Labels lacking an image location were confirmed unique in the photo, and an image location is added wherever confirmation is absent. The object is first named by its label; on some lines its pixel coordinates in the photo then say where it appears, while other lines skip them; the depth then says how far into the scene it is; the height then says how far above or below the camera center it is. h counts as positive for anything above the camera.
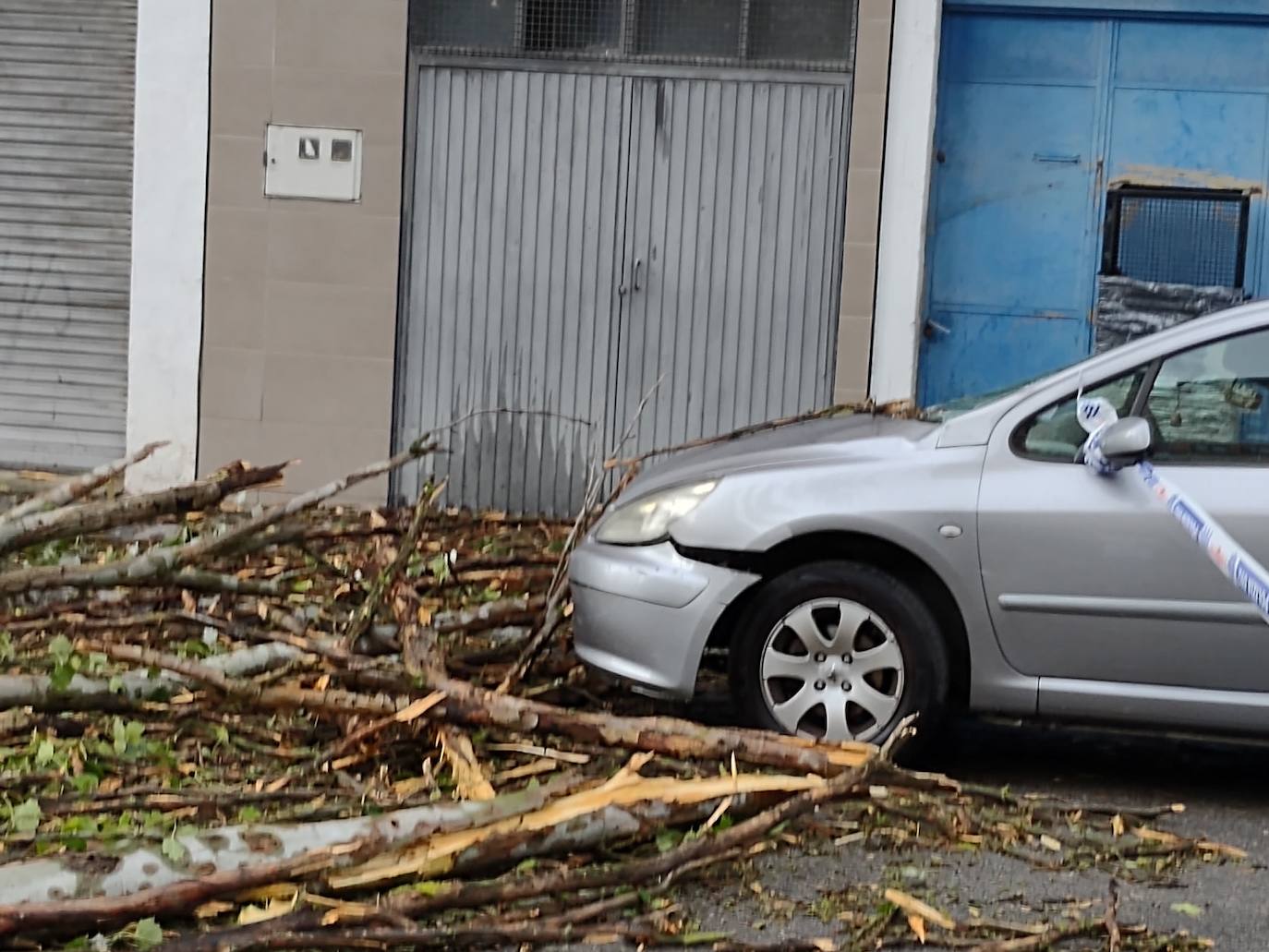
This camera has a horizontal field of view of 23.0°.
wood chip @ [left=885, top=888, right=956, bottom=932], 7.25 -1.74
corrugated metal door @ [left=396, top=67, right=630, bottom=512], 17.18 -0.74
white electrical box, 17.36 -0.18
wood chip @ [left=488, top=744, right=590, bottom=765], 8.76 -1.71
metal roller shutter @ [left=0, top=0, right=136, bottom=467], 18.01 -0.61
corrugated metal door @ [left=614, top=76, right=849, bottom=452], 16.95 -0.52
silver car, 9.10 -1.20
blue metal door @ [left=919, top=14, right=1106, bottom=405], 16.79 -0.16
